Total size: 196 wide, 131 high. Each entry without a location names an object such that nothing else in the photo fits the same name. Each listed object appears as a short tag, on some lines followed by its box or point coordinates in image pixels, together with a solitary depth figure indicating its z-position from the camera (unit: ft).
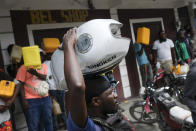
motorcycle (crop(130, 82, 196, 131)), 8.46
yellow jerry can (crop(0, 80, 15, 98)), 9.56
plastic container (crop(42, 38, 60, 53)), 13.96
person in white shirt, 21.88
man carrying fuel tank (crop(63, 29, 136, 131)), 3.53
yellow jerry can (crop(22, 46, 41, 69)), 9.61
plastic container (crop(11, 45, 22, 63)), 13.26
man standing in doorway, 20.13
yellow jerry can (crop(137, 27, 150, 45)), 19.83
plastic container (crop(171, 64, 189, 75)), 15.39
